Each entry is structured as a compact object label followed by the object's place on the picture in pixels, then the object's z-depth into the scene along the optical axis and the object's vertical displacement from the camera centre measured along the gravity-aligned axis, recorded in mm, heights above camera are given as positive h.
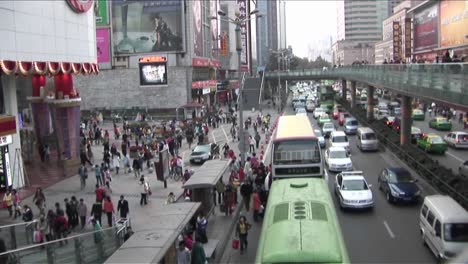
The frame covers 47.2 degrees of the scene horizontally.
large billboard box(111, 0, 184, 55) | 70500 +8849
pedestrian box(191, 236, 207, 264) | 13344 -4087
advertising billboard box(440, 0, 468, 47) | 62219 +7483
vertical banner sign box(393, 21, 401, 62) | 86688 +7662
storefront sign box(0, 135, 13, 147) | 24788 -2065
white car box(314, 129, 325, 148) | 39834 -3948
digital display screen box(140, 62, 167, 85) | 70688 +2463
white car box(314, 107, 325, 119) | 63188 -2981
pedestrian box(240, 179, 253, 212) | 22156 -4265
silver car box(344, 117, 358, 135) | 49375 -3707
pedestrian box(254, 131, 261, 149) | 41919 -3923
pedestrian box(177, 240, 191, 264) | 13242 -4078
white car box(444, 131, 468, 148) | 38094 -4068
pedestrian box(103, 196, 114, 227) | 19703 -4252
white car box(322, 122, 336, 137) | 45988 -3652
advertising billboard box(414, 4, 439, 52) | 75312 +8317
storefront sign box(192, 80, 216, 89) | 73000 +929
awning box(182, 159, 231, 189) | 18938 -3194
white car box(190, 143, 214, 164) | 34969 -4176
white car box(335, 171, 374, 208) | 21266 -4290
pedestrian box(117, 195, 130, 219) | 19719 -4207
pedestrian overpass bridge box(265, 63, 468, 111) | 19102 +195
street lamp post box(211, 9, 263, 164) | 26852 -116
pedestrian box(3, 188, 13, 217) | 21812 -4339
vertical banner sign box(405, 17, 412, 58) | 84562 +7540
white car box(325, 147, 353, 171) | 29966 -4157
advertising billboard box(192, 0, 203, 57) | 73812 +8602
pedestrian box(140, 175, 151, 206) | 23422 -4400
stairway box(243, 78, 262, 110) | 88200 -545
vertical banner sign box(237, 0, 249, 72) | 112375 +11554
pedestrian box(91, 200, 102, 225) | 19200 -4239
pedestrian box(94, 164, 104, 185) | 27094 -4074
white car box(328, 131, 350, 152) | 36500 -3720
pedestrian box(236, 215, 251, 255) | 16734 -4442
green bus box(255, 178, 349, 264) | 10020 -3017
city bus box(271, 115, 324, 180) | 21281 -2777
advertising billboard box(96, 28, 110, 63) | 73250 +6634
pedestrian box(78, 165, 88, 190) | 27219 -4113
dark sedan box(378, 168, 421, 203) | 22125 -4296
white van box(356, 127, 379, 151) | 38125 -3915
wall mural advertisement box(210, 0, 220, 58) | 91562 +10472
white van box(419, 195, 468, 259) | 14625 -4062
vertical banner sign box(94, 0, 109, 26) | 72312 +10728
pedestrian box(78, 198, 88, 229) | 19922 -4408
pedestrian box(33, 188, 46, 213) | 21156 -4160
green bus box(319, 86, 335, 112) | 86381 -1529
